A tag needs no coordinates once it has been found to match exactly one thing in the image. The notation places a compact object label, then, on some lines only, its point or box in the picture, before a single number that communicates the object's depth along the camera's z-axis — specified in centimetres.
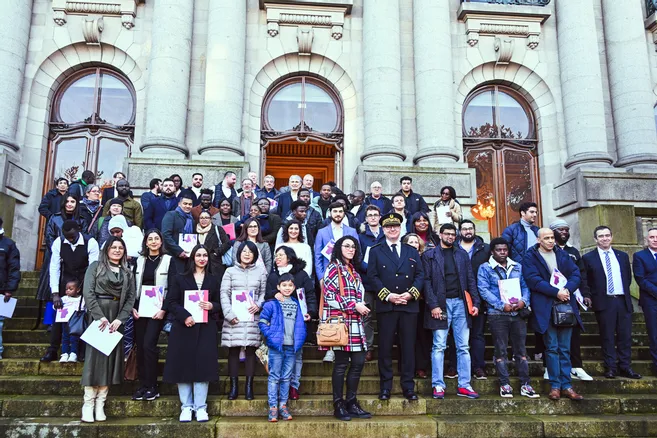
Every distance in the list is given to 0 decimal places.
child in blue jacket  607
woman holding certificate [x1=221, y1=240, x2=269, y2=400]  636
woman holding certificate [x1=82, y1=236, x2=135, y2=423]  600
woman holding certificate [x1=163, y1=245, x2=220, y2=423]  604
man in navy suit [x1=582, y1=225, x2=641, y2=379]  755
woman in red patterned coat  612
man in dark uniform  654
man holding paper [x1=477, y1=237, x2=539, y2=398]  678
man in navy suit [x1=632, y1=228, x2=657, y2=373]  767
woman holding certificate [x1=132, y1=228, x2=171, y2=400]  635
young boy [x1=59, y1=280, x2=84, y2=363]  703
